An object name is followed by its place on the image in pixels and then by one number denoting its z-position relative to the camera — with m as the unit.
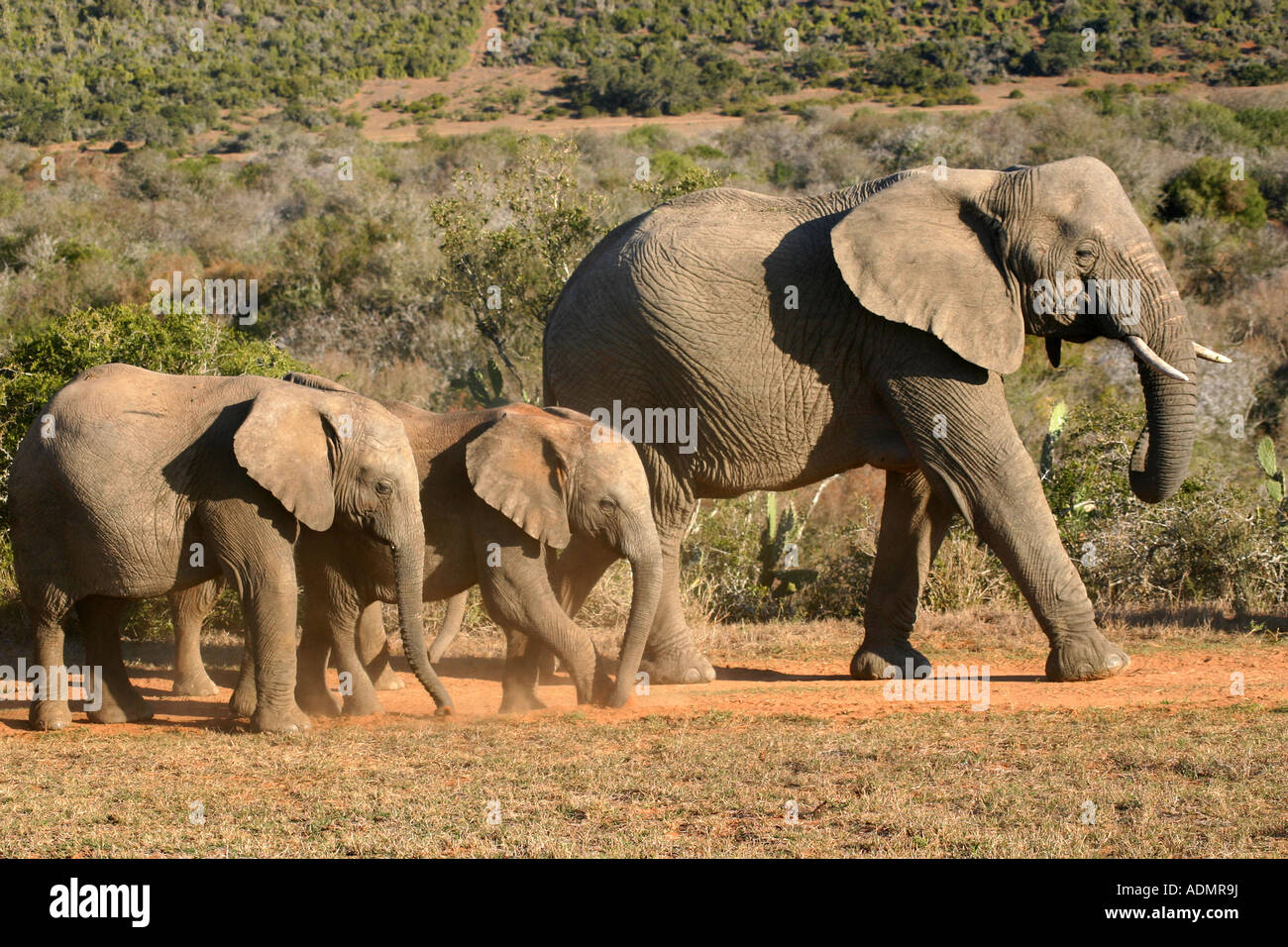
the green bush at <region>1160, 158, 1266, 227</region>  28.36
